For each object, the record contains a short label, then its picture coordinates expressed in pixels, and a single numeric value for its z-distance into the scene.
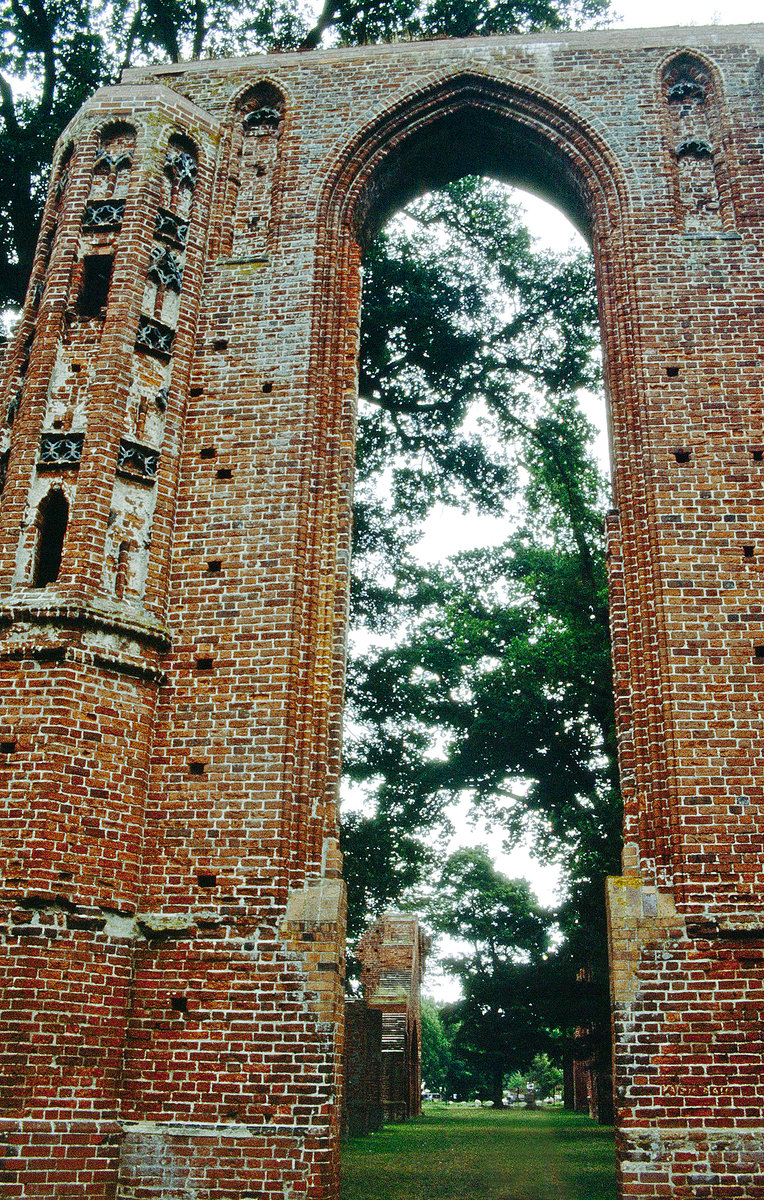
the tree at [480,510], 16.23
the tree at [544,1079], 57.59
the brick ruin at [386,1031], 18.83
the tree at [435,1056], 52.28
